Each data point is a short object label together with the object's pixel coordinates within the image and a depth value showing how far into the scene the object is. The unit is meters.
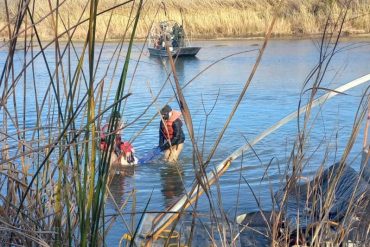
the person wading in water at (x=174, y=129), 10.50
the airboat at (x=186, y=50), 27.79
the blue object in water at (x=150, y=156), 11.52
